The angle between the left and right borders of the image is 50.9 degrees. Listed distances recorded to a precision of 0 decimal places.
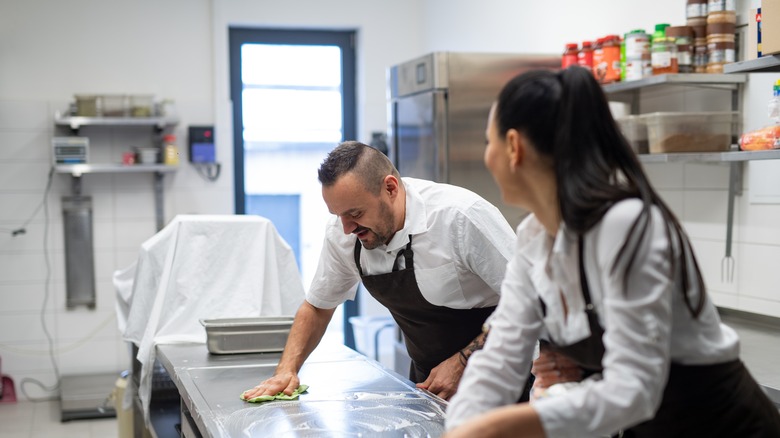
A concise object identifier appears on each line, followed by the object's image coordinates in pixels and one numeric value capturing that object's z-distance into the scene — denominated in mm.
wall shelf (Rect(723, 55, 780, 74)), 2350
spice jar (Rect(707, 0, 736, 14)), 2854
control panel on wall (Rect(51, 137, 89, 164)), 4855
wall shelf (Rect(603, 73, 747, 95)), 2816
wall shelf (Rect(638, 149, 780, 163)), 2397
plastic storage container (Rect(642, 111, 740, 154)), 2797
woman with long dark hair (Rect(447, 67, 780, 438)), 997
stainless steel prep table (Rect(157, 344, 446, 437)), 1746
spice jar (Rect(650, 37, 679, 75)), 2887
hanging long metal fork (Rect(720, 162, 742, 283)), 2957
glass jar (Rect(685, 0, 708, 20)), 2920
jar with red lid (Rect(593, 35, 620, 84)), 3154
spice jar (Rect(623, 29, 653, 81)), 2998
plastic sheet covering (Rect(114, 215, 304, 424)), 2990
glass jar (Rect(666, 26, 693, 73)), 2898
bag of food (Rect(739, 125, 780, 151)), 2414
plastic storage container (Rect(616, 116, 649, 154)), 2957
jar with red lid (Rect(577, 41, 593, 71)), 3309
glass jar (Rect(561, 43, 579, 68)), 3434
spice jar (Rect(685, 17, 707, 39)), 2922
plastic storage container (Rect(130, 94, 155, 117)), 4965
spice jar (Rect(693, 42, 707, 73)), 2910
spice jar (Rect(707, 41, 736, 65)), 2844
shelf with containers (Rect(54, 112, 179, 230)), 4816
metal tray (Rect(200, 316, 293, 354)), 2596
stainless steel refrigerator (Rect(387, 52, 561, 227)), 4008
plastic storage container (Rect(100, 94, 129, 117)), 4922
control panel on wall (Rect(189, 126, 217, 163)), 5191
